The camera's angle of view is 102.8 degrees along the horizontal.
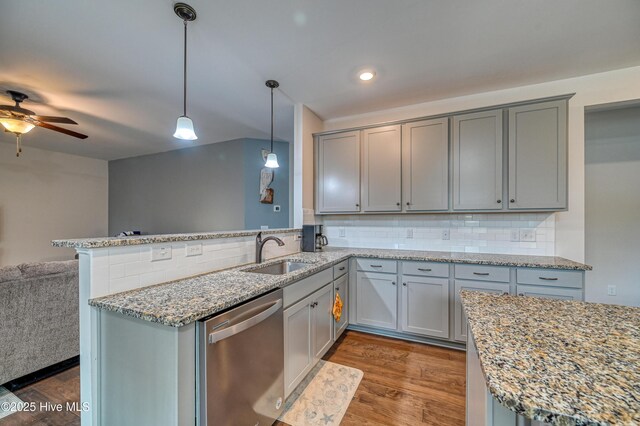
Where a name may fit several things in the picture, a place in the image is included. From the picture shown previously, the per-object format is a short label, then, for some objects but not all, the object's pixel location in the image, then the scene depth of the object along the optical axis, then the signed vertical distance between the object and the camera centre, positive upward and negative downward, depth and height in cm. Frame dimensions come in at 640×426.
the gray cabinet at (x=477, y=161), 251 +52
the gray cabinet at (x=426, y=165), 271 +51
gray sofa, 186 -82
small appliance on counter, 294 -30
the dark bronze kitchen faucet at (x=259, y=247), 215 -30
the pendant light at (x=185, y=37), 168 +129
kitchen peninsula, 107 -55
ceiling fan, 278 +104
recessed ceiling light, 244 +133
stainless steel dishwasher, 109 -75
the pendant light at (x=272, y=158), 263 +57
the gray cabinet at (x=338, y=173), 309 +49
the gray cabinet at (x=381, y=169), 290 +50
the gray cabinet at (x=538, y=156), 230 +53
